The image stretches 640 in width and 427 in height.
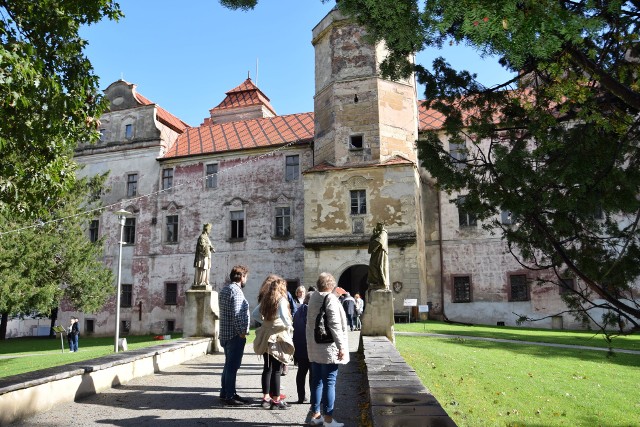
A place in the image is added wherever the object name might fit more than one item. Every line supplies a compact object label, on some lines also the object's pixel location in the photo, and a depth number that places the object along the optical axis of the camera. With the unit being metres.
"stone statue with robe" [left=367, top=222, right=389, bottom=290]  11.39
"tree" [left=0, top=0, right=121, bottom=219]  8.02
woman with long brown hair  6.29
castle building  24.00
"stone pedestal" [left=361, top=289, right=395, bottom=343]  10.89
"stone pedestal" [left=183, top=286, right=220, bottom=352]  12.37
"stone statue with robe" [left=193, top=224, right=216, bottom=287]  12.62
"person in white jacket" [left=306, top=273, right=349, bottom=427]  5.32
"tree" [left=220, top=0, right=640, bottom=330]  4.88
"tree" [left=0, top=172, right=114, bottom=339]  22.50
